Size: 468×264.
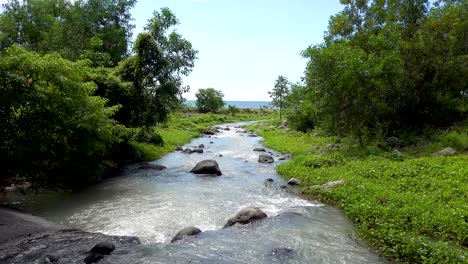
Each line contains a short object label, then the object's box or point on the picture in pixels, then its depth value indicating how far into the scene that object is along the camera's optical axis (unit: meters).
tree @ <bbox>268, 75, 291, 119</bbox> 81.62
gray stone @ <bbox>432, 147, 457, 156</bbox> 20.98
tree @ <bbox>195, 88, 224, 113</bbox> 103.25
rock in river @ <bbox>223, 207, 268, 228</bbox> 13.56
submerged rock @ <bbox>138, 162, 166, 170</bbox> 25.62
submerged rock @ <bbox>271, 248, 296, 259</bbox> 10.50
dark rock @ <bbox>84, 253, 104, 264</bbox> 9.82
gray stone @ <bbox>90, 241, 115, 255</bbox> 10.45
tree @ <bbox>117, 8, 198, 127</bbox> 28.41
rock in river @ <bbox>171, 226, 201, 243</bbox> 12.05
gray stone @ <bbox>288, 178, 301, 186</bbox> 20.06
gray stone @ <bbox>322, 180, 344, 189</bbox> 17.70
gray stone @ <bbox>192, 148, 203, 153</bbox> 35.26
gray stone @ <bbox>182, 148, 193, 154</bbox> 34.86
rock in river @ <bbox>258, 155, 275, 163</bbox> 28.38
